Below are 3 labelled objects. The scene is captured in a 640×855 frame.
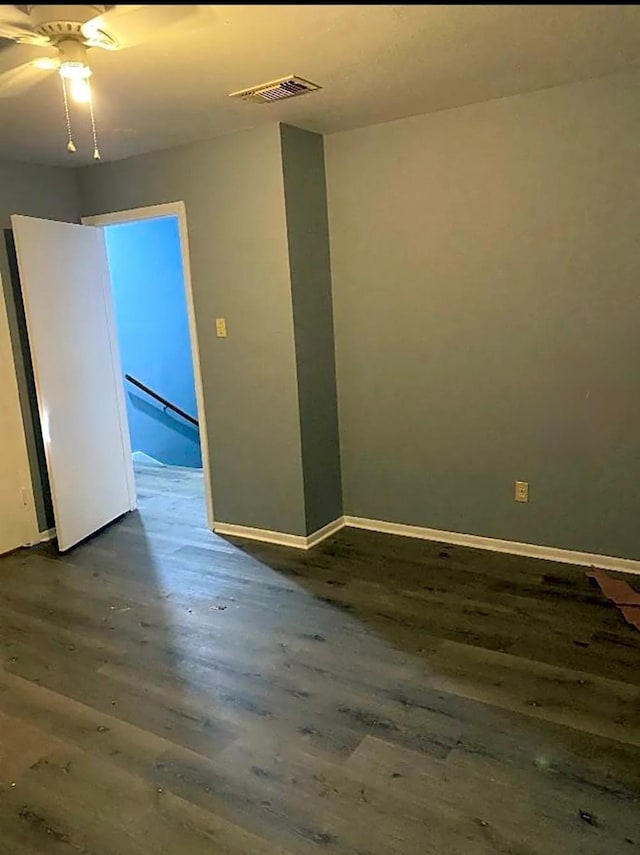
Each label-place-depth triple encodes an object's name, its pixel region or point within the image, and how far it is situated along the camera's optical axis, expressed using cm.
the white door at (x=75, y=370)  377
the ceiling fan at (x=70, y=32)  163
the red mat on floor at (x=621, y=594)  284
